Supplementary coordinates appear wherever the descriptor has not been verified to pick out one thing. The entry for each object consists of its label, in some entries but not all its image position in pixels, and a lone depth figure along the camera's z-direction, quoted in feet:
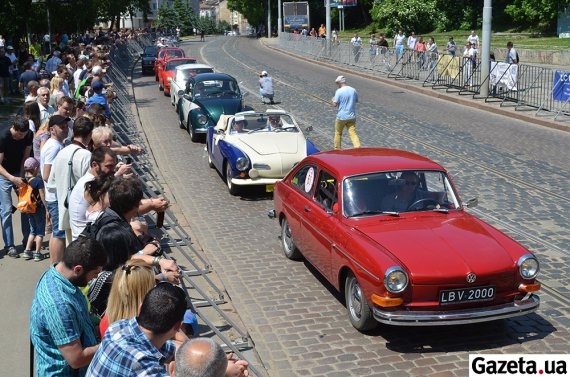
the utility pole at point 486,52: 78.97
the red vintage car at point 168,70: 91.66
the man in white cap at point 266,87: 77.51
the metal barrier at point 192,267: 23.29
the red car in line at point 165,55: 104.77
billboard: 248.52
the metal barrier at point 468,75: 69.97
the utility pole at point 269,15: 278.46
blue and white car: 40.93
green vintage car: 58.85
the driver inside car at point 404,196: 25.75
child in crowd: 30.94
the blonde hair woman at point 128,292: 14.55
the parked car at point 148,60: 123.44
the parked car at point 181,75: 76.89
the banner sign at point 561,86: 65.77
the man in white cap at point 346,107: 49.19
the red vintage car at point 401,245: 21.67
